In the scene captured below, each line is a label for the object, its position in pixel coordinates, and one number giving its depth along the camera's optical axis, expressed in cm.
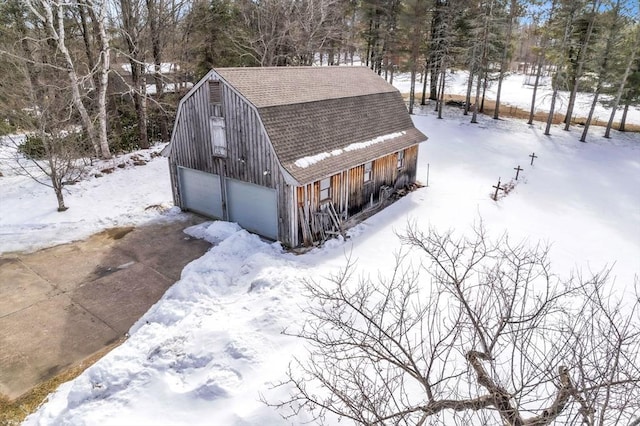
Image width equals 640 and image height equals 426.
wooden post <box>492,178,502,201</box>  1934
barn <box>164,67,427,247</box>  1357
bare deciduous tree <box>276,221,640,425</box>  427
